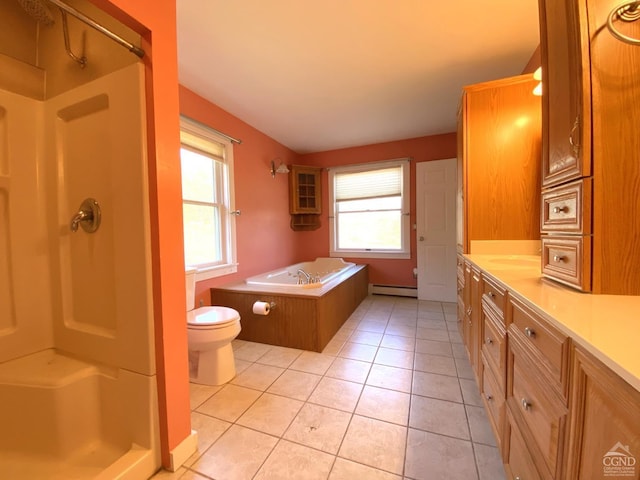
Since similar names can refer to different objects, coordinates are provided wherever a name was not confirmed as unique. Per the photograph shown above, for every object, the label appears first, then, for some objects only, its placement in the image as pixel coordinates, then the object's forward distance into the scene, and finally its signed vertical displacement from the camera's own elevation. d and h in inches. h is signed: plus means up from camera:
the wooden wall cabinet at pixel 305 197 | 154.1 +22.9
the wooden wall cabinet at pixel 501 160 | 72.6 +20.7
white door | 133.3 +0.7
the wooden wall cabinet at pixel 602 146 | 32.1 +10.7
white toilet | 66.1 -29.8
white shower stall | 42.3 -4.2
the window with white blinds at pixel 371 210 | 148.4 +13.6
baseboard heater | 146.3 -35.7
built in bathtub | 85.4 -27.9
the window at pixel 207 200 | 93.0 +14.0
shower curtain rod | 33.4 +29.9
